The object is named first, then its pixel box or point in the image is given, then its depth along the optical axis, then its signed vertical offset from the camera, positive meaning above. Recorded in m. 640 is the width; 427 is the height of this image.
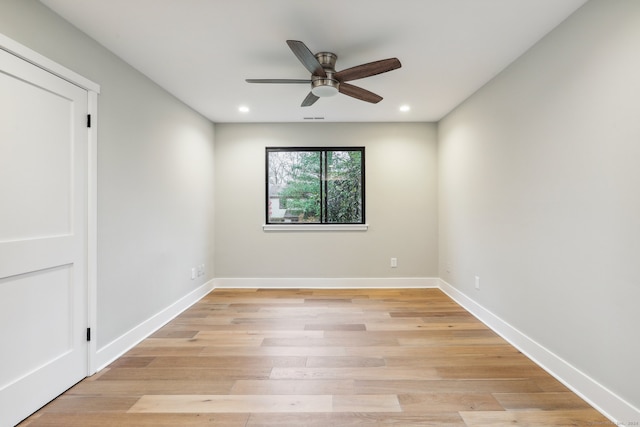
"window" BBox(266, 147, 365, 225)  4.52 +0.40
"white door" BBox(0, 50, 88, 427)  1.64 -0.14
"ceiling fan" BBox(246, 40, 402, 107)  2.14 +1.06
